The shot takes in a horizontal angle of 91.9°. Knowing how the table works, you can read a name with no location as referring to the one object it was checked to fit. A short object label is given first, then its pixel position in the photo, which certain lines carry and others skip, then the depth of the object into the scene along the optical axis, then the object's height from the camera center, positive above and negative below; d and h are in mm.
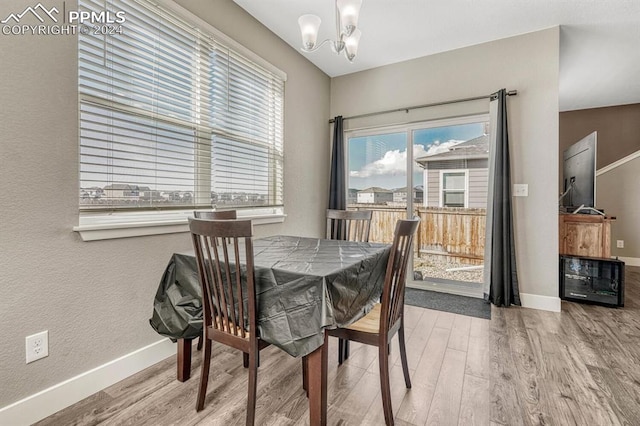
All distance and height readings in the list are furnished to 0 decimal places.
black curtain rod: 3138 +1222
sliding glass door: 3477 +256
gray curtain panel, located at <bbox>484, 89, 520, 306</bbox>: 3086 -156
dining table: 1278 -412
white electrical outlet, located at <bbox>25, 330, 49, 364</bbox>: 1475 -672
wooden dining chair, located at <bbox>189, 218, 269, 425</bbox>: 1280 -410
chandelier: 1774 +1126
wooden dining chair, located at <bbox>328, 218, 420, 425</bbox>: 1435 -529
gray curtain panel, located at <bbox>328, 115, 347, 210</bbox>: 3957 +480
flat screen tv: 3443 +461
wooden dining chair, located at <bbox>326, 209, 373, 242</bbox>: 2527 -86
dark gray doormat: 2984 -949
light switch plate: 3127 +230
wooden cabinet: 3307 -238
